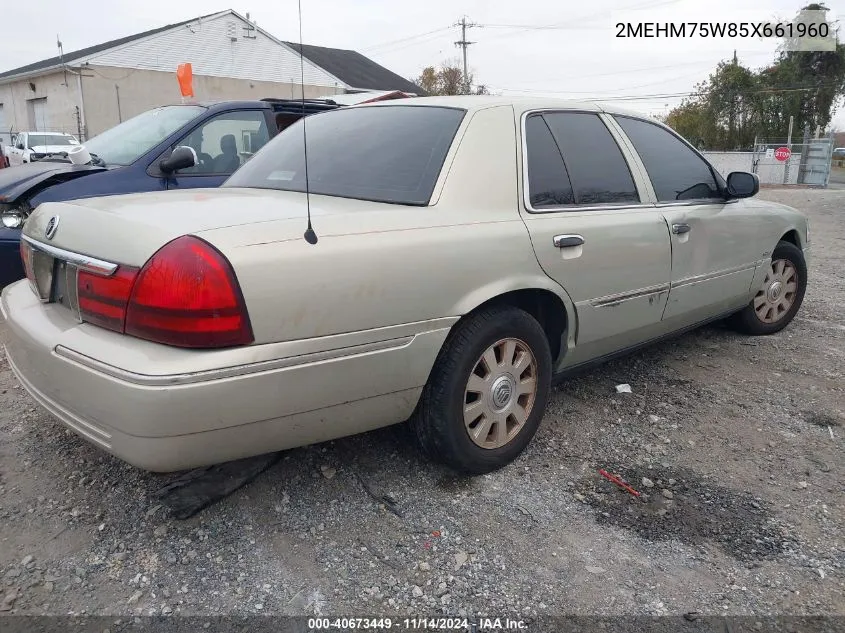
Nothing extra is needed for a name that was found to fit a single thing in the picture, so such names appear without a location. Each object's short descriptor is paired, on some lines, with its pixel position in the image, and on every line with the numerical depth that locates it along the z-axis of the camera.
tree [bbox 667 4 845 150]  35.06
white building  25.98
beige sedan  2.03
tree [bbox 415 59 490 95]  41.10
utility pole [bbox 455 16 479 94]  47.81
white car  19.76
